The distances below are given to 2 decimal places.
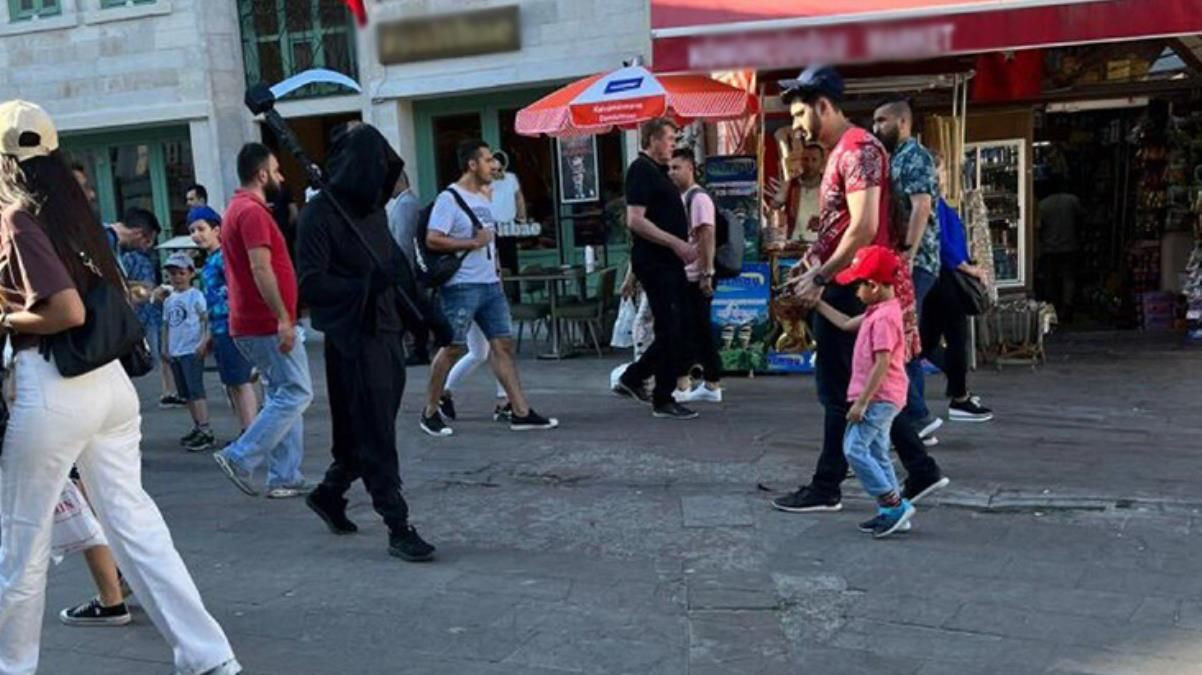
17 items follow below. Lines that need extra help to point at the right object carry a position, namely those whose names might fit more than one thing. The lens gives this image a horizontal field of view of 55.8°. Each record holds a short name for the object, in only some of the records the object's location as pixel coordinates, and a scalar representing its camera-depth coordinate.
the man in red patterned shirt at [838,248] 4.68
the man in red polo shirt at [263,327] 5.45
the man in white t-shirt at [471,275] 6.77
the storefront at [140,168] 13.68
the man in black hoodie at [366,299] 4.56
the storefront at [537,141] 11.52
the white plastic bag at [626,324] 8.61
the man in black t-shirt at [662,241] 7.00
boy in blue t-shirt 6.50
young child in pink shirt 4.61
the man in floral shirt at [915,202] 5.70
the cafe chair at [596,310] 10.00
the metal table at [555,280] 9.95
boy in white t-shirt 7.18
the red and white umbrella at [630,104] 8.78
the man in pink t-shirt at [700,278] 7.32
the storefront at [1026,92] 6.74
